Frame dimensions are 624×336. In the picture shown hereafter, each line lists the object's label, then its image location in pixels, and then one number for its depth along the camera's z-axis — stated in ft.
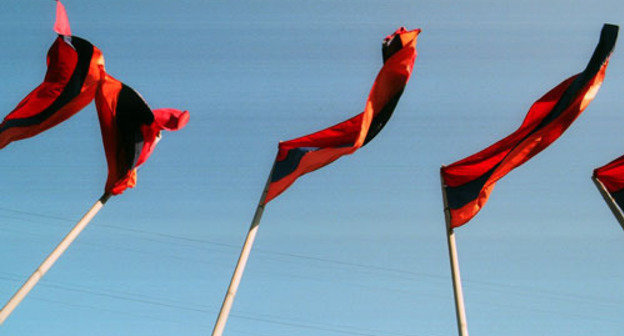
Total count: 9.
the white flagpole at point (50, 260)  24.79
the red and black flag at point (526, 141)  29.76
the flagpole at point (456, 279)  25.25
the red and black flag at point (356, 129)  29.58
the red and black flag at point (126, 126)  32.07
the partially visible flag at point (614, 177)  32.42
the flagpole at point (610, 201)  29.78
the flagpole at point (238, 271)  24.50
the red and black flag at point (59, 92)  32.30
